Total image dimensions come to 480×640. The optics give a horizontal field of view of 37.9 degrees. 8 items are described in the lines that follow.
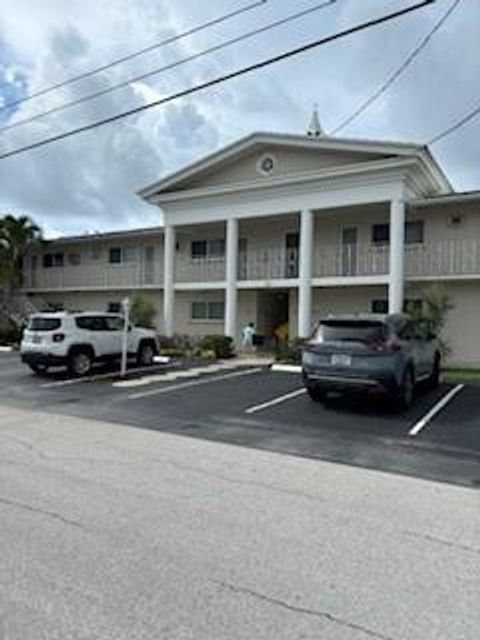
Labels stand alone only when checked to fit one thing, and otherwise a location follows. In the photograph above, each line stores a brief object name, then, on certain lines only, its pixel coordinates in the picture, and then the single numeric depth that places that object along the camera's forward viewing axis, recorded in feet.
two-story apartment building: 76.02
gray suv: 41.91
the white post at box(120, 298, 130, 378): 64.90
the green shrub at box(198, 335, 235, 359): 80.33
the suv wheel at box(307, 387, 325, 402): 45.32
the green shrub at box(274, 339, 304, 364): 70.87
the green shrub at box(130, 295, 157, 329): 92.68
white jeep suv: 62.90
